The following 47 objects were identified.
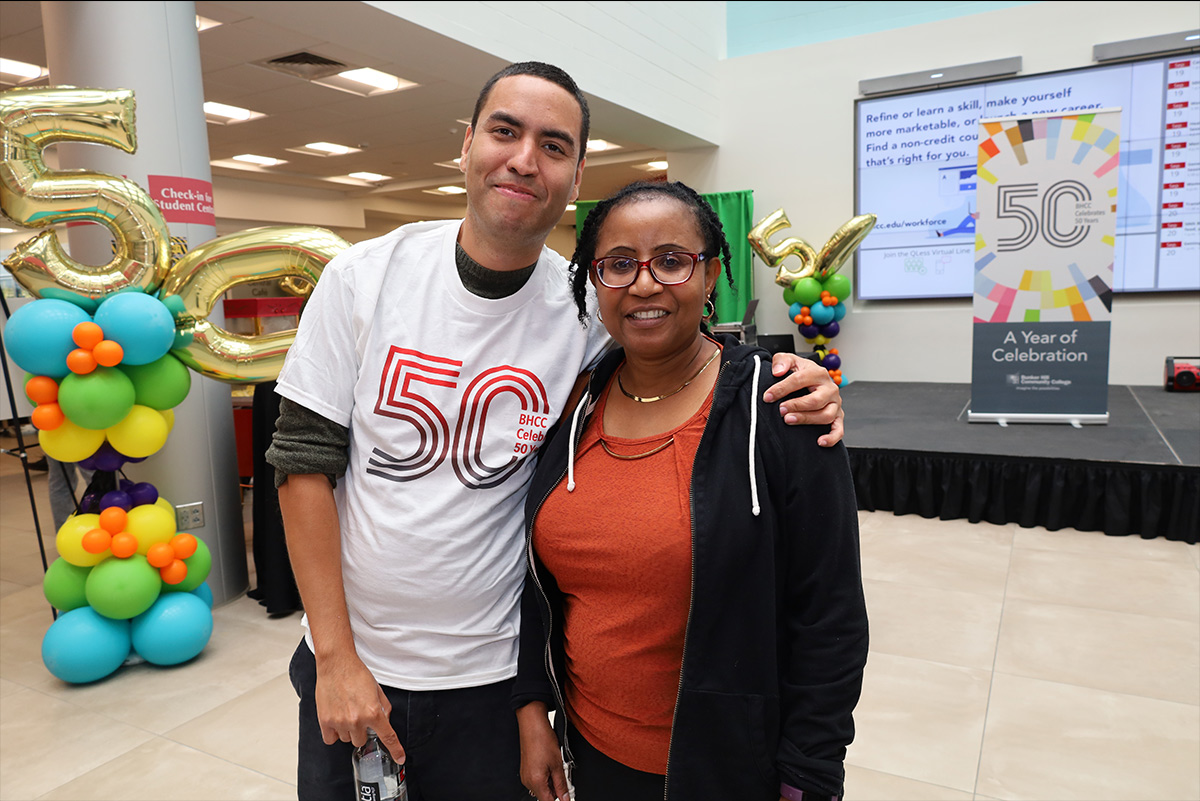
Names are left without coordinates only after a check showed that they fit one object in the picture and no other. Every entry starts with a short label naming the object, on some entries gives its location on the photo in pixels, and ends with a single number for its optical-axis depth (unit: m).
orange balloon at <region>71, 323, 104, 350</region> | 2.42
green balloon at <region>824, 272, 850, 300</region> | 7.60
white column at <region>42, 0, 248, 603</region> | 3.07
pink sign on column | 3.18
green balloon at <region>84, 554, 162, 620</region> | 2.60
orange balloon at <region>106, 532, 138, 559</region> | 2.62
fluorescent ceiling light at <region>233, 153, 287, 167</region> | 9.58
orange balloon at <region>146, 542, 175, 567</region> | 2.68
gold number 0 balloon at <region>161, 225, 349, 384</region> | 2.58
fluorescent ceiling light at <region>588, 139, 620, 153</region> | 9.18
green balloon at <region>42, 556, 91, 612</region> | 2.65
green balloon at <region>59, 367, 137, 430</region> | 2.44
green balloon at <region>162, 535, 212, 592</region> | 2.83
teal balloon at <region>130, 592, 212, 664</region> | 2.71
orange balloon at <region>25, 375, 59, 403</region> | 2.44
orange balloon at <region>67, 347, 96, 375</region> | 2.41
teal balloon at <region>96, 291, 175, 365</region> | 2.47
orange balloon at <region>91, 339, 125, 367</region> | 2.44
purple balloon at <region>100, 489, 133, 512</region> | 2.71
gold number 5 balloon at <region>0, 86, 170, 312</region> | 2.39
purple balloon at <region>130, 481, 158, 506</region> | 2.78
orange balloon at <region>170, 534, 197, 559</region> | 2.75
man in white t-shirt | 1.09
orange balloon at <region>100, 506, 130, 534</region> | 2.63
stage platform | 3.80
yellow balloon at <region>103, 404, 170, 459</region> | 2.61
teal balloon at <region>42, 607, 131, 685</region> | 2.61
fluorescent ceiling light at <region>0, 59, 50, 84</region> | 5.90
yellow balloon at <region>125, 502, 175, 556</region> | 2.67
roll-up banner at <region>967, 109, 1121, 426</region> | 4.75
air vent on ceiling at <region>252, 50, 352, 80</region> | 5.87
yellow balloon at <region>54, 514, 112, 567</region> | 2.59
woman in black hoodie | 0.96
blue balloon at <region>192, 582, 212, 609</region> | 2.94
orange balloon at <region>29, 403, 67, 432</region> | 2.49
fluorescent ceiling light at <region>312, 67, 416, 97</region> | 6.42
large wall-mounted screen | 6.73
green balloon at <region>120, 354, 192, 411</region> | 2.63
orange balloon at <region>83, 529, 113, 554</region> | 2.58
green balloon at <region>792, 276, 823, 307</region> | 7.56
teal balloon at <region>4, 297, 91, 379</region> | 2.39
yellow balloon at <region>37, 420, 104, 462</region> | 2.54
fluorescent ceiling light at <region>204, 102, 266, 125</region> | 7.26
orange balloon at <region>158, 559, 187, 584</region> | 2.73
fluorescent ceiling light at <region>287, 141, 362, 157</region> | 9.08
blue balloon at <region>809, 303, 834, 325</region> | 7.62
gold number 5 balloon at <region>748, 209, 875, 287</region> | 7.14
